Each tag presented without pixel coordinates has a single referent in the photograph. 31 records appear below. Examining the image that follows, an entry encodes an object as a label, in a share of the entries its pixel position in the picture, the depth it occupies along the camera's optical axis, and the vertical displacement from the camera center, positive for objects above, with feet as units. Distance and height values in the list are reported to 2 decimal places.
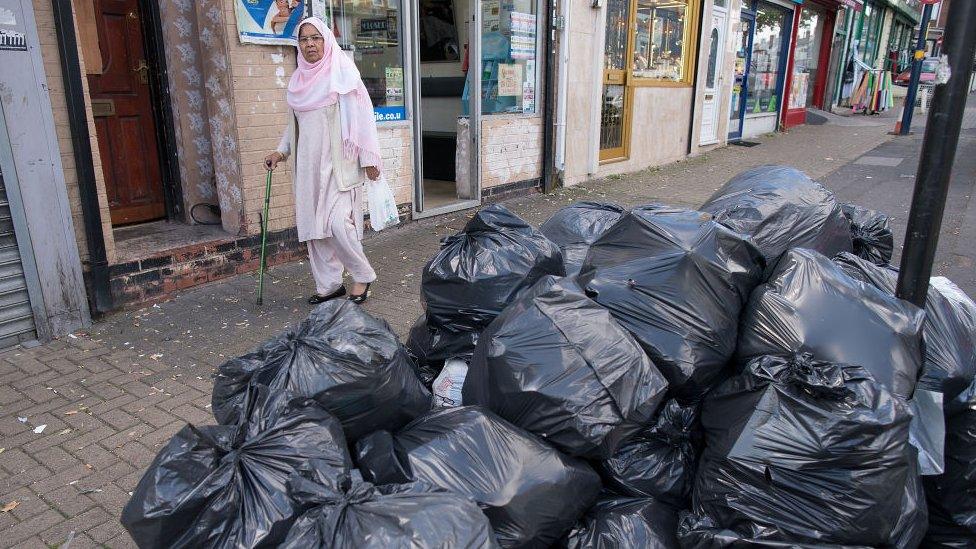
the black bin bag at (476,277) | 9.05 -2.67
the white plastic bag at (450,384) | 8.40 -3.77
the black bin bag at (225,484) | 5.34 -3.21
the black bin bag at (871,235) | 11.53 -2.69
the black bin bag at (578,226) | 10.85 -2.50
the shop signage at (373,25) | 19.92 +1.32
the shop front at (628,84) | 28.66 -0.58
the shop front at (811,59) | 56.29 +1.25
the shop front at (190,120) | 14.66 -1.15
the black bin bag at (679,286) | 7.49 -2.44
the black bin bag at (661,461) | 7.00 -3.91
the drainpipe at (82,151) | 12.74 -1.53
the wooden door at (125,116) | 15.98 -1.07
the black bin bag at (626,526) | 6.49 -4.26
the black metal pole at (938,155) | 6.68 -0.81
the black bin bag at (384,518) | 4.71 -3.11
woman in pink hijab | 14.11 -1.66
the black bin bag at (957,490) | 7.20 -4.31
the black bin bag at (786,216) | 10.33 -2.14
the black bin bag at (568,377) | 6.58 -2.93
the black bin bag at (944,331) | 7.67 -2.98
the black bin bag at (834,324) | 7.09 -2.63
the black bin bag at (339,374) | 6.79 -2.96
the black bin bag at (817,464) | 5.90 -3.34
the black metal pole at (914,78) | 48.21 -0.37
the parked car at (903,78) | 79.77 -0.62
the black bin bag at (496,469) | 6.01 -3.48
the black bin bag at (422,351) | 8.97 -3.77
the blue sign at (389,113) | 20.35 -1.23
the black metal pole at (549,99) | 26.43 -1.05
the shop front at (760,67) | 46.80 +0.40
